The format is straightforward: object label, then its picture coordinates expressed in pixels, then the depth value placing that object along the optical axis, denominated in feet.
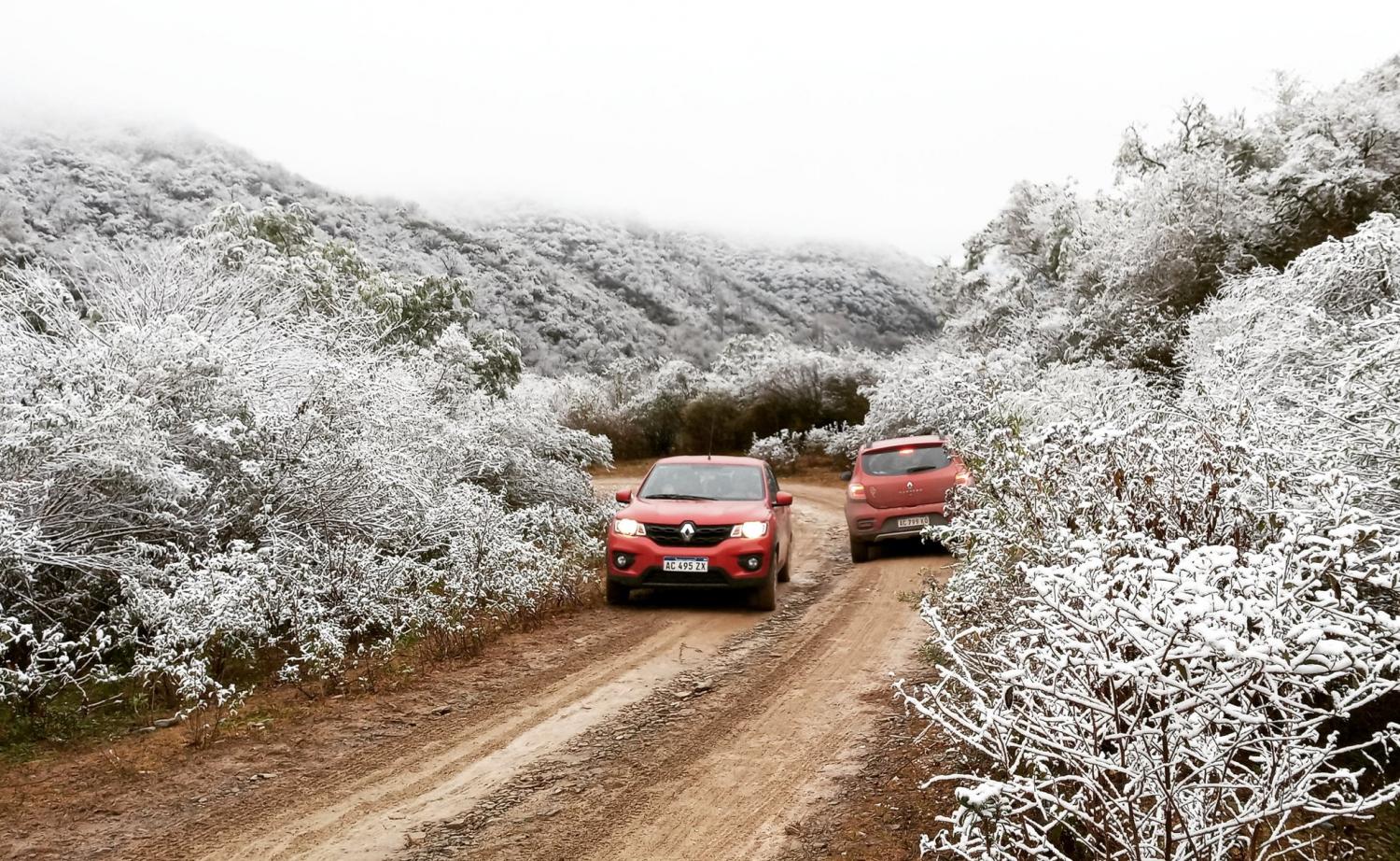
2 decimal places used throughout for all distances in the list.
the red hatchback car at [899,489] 41.63
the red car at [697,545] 31.42
